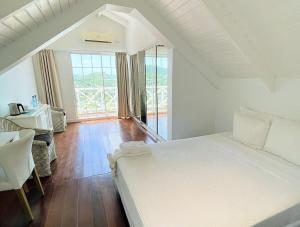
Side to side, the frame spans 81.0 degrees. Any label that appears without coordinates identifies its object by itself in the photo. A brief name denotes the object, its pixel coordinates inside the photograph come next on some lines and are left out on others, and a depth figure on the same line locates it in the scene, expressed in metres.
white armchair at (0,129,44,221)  1.53
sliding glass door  3.45
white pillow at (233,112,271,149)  2.08
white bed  1.15
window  5.46
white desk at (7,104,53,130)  2.81
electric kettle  2.91
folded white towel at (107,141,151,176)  1.94
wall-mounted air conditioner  4.76
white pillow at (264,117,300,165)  1.72
